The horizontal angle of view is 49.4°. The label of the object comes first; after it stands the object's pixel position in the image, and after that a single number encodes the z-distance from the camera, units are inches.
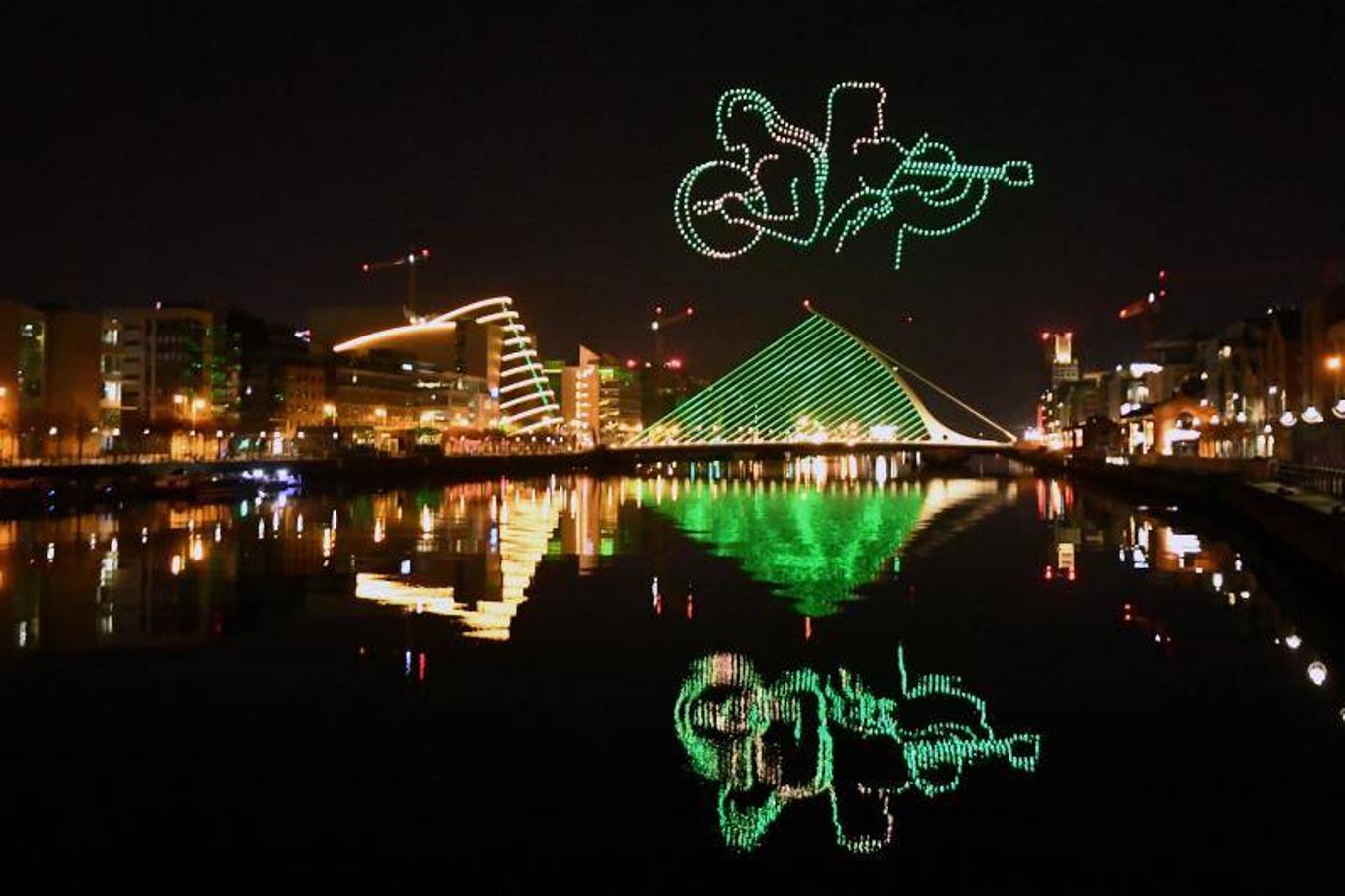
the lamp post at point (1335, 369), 1499.4
